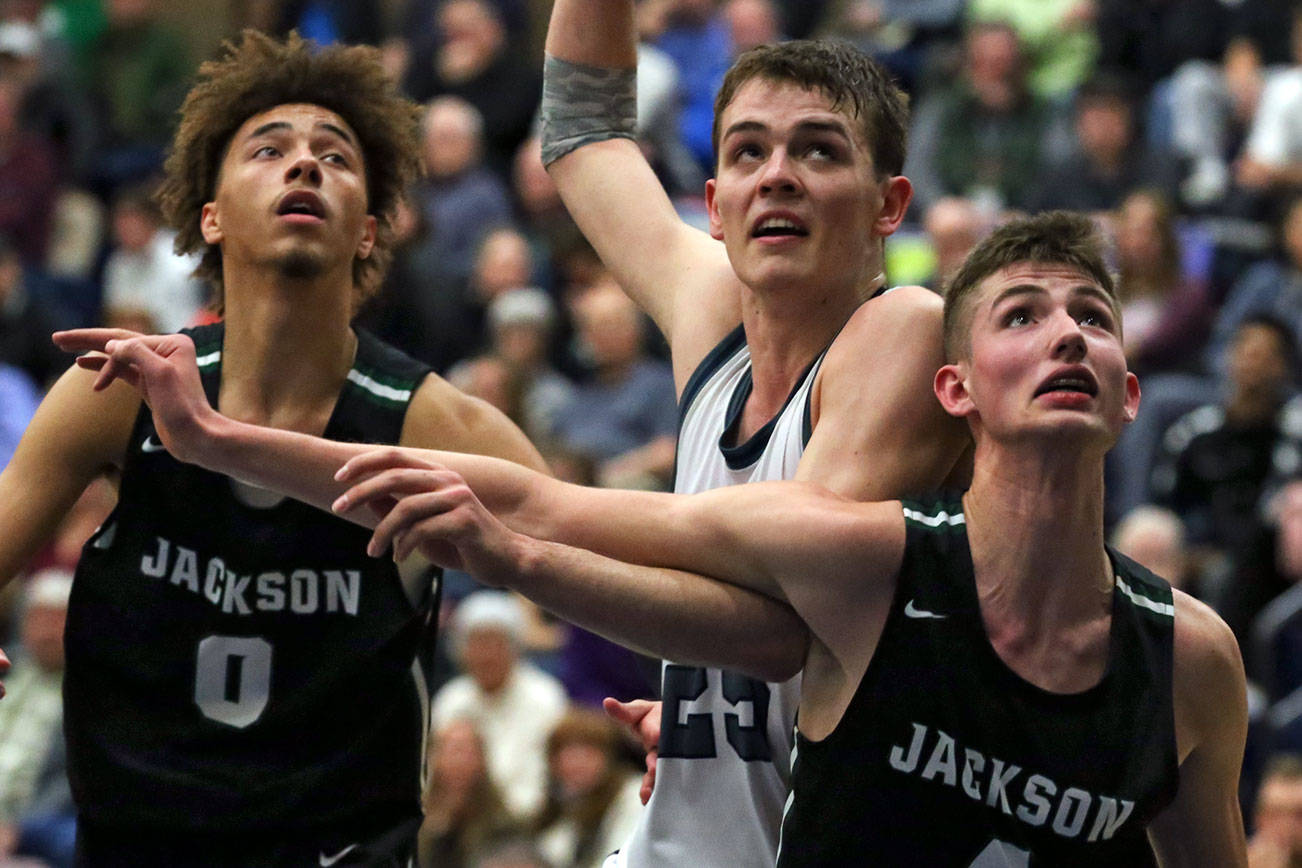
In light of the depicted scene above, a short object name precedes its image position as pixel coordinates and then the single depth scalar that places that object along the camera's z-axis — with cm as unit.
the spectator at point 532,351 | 1099
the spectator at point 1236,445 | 994
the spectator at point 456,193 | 1269
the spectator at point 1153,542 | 909
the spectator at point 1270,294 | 1070
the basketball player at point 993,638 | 414
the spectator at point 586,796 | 861
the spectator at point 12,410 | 1081
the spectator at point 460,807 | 874
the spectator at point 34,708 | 937
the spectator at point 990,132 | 1262
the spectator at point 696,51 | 1390
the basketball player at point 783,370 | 444
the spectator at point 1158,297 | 1085
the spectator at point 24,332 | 1192
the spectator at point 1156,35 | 1337
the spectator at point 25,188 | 1310
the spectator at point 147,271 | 1244
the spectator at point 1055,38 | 1355
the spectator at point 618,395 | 1082
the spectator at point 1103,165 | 1208
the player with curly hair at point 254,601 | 511
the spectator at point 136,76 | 1448
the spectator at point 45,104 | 1375
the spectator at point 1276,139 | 1196
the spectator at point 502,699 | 930
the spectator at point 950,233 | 1095
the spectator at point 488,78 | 1362
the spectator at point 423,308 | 1160
